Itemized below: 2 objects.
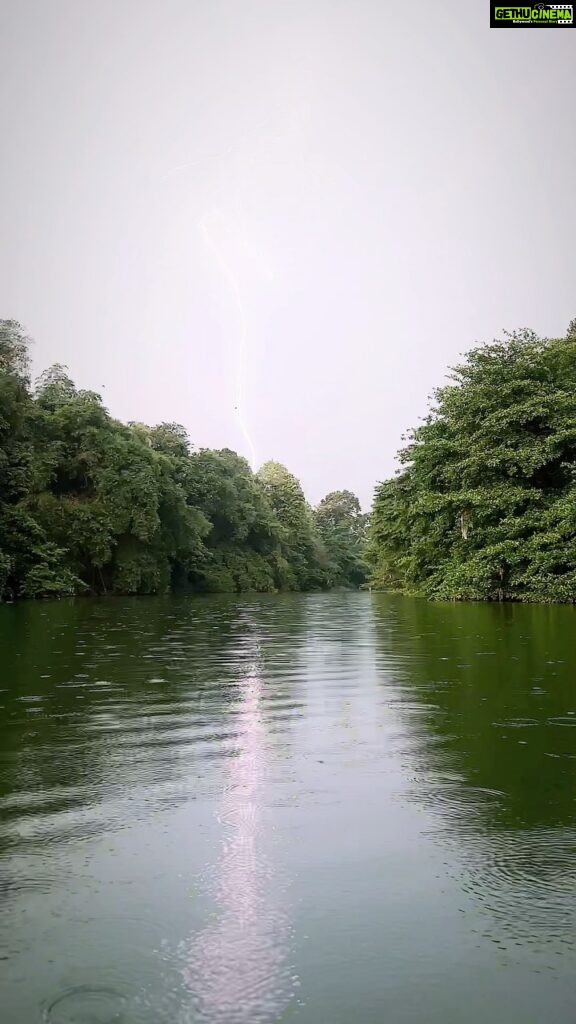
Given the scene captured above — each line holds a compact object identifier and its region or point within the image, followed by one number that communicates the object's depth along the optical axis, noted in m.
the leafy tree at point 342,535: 97.50
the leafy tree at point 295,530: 82.75
